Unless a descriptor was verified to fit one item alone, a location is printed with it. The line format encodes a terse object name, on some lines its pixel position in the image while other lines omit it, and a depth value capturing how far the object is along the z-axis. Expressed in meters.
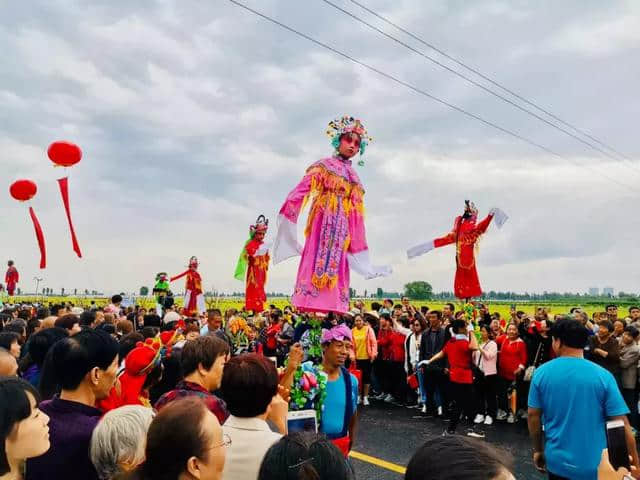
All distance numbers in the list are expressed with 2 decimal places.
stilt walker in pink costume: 4.83
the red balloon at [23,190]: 10.68
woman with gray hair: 2.14
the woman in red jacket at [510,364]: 8.34
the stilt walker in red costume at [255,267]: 10.54
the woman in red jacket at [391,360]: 10.09
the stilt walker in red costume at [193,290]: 13.44
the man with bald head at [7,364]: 3.38
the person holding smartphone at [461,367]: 7.57
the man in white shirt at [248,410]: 2.25
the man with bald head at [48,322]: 6.17
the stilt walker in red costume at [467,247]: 9.44
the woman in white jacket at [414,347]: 9.42
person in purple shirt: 2.27
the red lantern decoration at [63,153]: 8.33
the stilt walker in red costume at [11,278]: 17.67
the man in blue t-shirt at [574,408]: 3.19
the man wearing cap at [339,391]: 3.71
